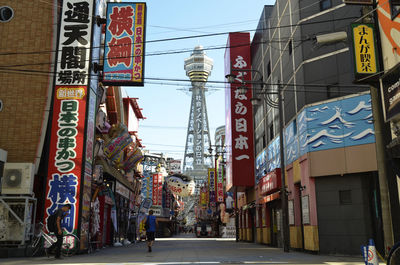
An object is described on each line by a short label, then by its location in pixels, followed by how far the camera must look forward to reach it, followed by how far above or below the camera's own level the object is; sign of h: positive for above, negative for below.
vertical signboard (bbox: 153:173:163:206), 59.29 +4.58
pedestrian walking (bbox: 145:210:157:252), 18.35 -0.28
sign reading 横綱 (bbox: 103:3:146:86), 19.06 +8.24
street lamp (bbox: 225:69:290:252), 18.31 +1.10
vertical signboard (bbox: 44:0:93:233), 17.28 +4.76
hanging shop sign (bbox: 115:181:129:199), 28.03 +2.25
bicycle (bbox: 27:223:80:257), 15.84 -0.85
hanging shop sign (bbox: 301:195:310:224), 18.22 +0.49
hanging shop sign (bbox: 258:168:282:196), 22.56 +2.23
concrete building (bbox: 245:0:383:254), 16.39 +3.38
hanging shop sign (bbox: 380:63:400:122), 11.29 +3.60
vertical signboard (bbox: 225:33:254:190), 30.91 +6.58
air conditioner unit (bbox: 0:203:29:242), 16.59 -0.24
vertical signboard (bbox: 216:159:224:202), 59.92 +5.29
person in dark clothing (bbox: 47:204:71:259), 13.97 -0.15
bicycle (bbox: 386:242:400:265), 7.38 -0.62
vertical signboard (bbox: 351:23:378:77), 12.23 +5.06
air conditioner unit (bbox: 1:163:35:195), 17.22 +1.78
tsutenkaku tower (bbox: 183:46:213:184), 185.38 +47.72
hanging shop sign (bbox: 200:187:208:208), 82.19 +4.40
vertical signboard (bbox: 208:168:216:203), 63.75 +6.26
